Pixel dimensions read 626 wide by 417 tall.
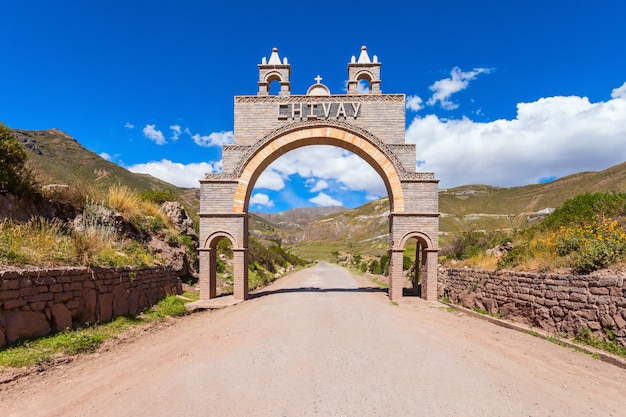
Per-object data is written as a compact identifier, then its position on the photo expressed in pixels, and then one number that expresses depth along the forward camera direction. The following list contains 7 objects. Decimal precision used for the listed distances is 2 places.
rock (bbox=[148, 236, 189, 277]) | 12.91
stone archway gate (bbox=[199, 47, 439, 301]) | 13.76
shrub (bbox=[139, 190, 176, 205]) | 17.23
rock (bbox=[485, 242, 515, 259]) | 12.02
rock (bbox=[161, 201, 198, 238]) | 15.88
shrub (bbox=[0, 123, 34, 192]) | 8.76
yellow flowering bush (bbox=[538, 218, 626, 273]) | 6.99
